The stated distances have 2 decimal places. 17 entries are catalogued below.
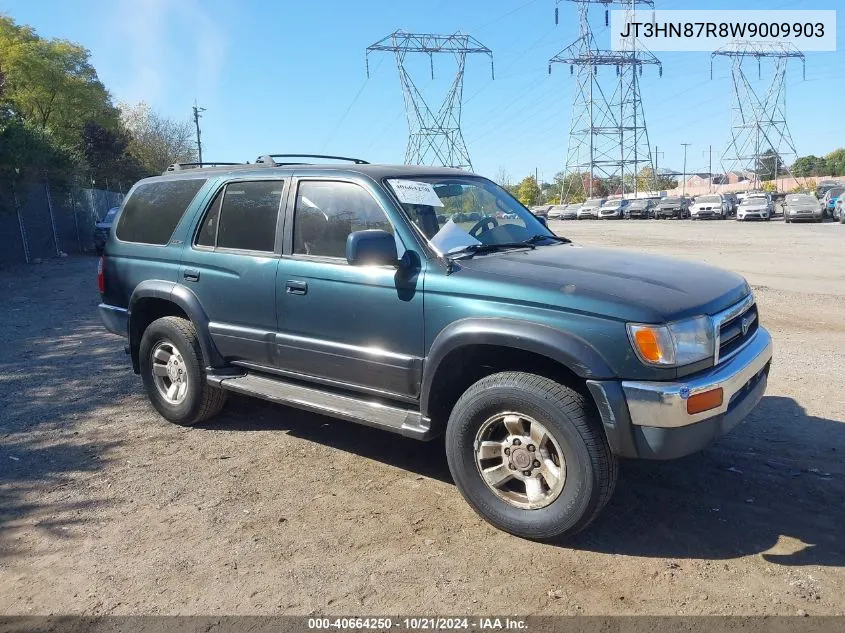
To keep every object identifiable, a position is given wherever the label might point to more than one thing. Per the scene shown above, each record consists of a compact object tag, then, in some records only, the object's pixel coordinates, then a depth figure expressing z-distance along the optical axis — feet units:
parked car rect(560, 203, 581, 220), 191.11
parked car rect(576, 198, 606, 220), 182.50
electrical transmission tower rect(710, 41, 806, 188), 237.86
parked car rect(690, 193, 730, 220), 143.33
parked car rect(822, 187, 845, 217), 115.79
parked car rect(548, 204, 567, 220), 195.12
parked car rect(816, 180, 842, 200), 165.81
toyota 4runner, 10.96
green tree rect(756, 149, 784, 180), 254.33
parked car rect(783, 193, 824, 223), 111.75
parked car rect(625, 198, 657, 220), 163.94
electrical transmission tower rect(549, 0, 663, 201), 216.21
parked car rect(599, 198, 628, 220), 170.50
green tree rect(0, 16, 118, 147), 127.75
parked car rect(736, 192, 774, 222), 127.54
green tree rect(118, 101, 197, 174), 169.99
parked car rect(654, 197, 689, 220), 154.51
